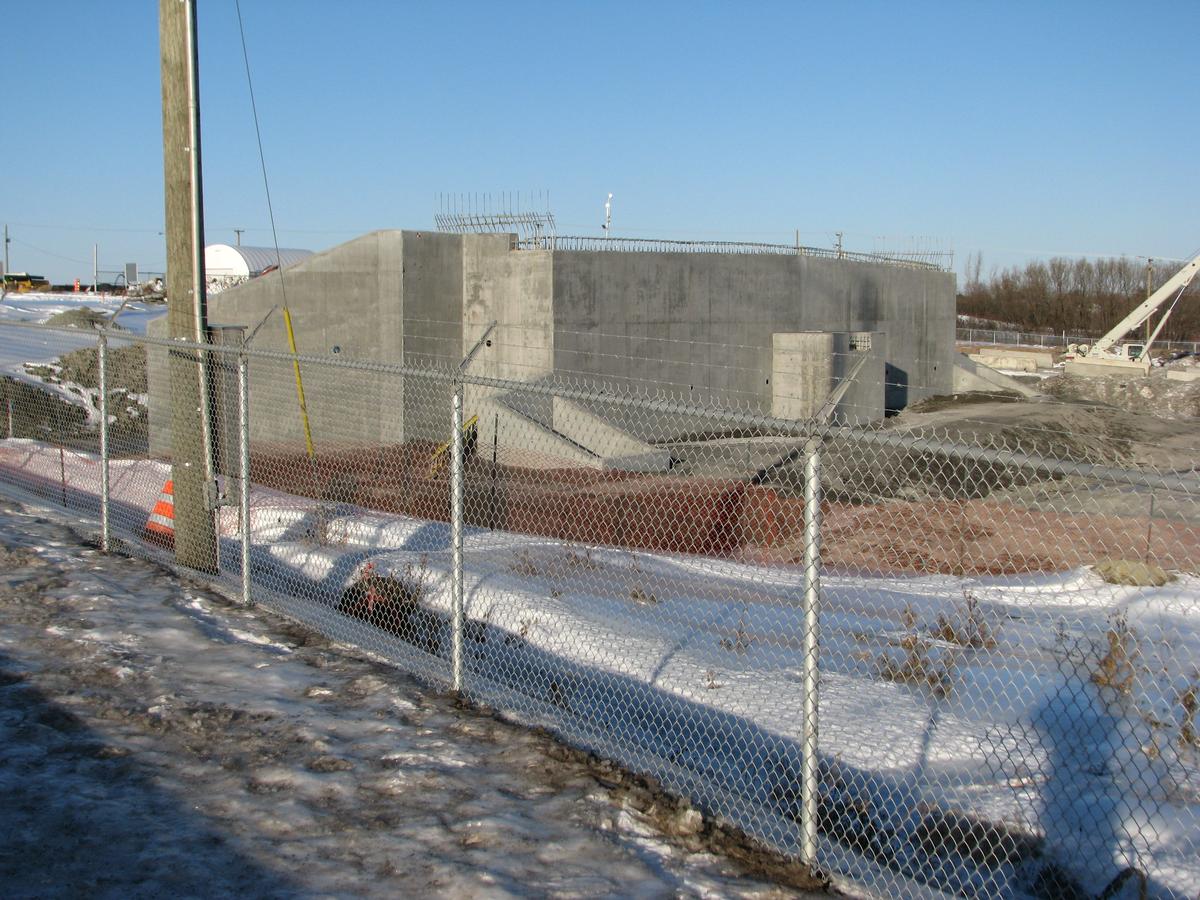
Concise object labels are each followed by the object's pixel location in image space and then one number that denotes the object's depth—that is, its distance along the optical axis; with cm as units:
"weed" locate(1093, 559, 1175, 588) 897
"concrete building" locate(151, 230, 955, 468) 2159
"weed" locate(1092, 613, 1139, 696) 590
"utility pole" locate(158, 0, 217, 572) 792
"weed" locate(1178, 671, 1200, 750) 539
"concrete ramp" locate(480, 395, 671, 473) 1900
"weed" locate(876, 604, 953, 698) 655
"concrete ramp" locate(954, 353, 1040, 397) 3925
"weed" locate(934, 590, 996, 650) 725
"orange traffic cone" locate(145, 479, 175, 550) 962
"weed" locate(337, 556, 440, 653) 739
